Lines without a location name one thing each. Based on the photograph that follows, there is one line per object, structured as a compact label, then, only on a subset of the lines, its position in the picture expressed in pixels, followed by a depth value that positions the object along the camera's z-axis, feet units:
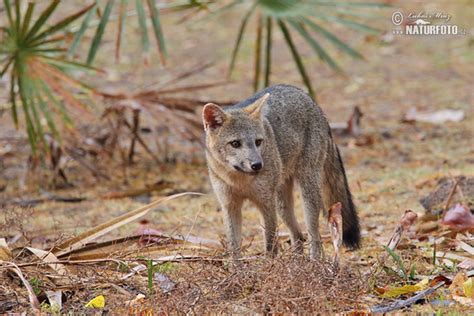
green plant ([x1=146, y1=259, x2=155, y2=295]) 31.81
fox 39.06
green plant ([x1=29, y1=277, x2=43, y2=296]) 33.14
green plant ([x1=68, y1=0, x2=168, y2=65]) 50.67
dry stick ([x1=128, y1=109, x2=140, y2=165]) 59.38
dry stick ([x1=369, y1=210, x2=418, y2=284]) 34.55
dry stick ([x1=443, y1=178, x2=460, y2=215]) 41.19
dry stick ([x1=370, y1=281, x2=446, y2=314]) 30.73
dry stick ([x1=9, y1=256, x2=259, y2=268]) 33.14
